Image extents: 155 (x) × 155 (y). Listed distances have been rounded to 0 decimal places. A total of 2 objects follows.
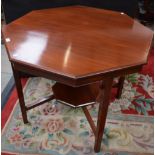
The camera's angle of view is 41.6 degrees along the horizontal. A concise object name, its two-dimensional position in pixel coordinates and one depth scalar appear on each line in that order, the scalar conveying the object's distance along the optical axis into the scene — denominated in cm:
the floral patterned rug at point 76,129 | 125
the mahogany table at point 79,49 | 84
